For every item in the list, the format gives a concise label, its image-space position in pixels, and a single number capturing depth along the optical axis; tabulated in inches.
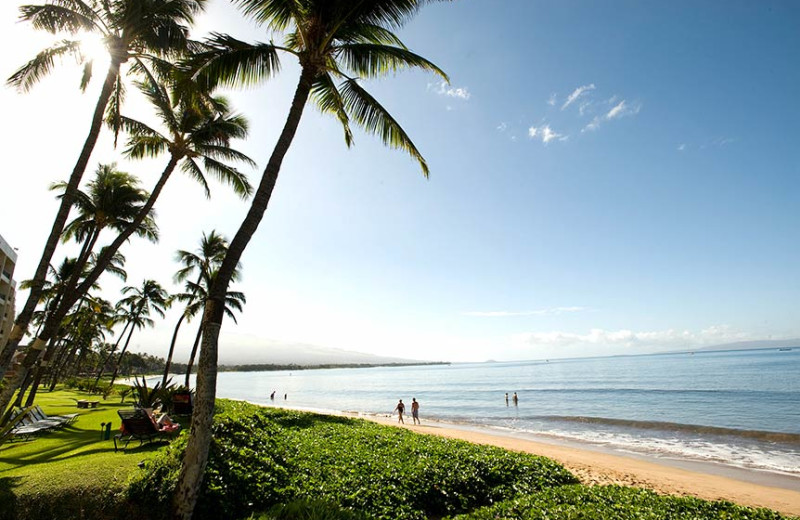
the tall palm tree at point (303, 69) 201.3
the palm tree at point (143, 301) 1497.3
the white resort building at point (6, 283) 1176.2
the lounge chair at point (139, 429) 329.4
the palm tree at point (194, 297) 1074.7
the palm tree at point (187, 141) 454.3
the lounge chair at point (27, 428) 413.9
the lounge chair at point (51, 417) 515.0
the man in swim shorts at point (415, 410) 996.6
